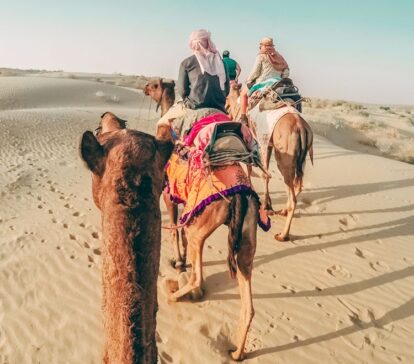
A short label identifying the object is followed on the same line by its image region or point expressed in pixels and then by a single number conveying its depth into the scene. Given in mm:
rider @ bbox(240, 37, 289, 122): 8094
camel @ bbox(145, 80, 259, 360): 3652
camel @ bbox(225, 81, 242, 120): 9383
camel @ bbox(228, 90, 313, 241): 6395
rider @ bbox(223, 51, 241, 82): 9867
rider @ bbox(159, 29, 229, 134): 4773
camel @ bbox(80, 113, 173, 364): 1228
